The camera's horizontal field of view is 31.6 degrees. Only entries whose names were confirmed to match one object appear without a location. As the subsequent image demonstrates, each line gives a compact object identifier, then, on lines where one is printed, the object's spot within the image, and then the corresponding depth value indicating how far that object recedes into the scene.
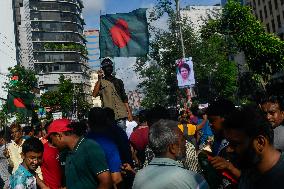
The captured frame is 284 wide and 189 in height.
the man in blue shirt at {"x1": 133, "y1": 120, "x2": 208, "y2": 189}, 3.34
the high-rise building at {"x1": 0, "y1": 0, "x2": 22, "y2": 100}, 65.00
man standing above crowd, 7.83
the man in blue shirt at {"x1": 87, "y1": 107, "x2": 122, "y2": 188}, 4.94
